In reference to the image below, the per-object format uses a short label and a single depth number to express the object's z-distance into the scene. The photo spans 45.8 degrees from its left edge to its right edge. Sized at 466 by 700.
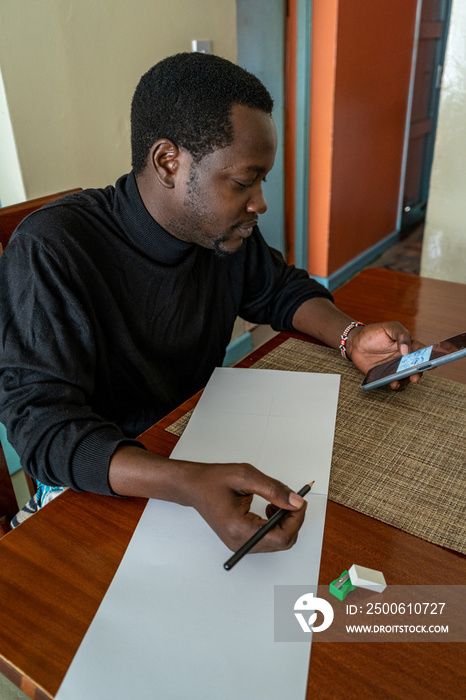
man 0.68
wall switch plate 1.82
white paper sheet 0.49
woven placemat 0.66
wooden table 0.49
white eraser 0.56
